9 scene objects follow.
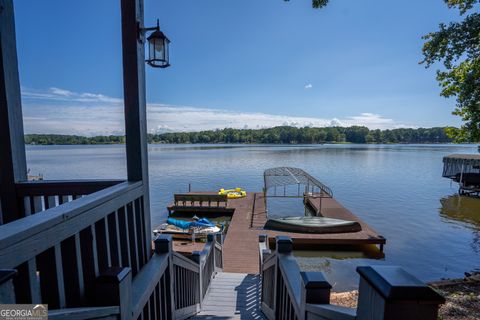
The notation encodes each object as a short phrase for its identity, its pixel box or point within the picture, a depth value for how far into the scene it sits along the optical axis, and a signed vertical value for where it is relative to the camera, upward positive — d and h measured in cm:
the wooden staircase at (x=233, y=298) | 389 -308
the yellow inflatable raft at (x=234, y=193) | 1903 -459
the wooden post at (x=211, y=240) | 563 -240
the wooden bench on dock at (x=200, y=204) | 1614 -460
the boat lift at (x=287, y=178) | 1368 -255
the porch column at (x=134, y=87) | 223 +44
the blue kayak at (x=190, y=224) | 1192 -435
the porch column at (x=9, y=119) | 212 +13
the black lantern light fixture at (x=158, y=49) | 275 +98
